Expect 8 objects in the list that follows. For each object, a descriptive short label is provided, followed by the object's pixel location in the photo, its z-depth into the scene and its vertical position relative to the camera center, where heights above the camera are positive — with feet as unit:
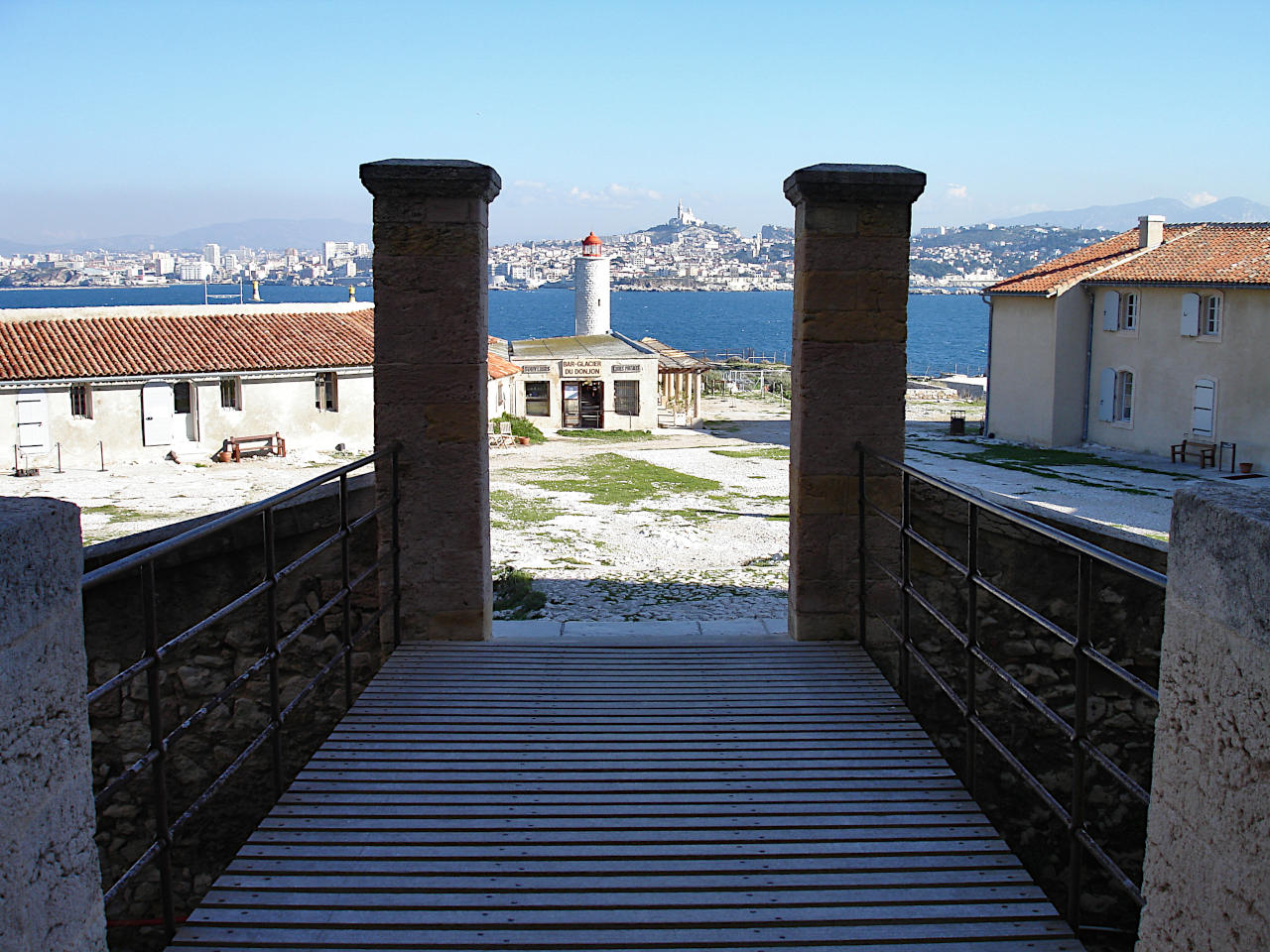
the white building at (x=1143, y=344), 85.87 +1.82
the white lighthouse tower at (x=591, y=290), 169.89 +10.91
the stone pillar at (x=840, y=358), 18.30 +0.11
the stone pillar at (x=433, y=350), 18.37 +0.20
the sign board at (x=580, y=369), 122.83 -0.55
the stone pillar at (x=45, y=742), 5.84 -2.03
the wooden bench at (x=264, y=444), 100.73 -7.24
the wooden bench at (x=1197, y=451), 88.02 -6.50
